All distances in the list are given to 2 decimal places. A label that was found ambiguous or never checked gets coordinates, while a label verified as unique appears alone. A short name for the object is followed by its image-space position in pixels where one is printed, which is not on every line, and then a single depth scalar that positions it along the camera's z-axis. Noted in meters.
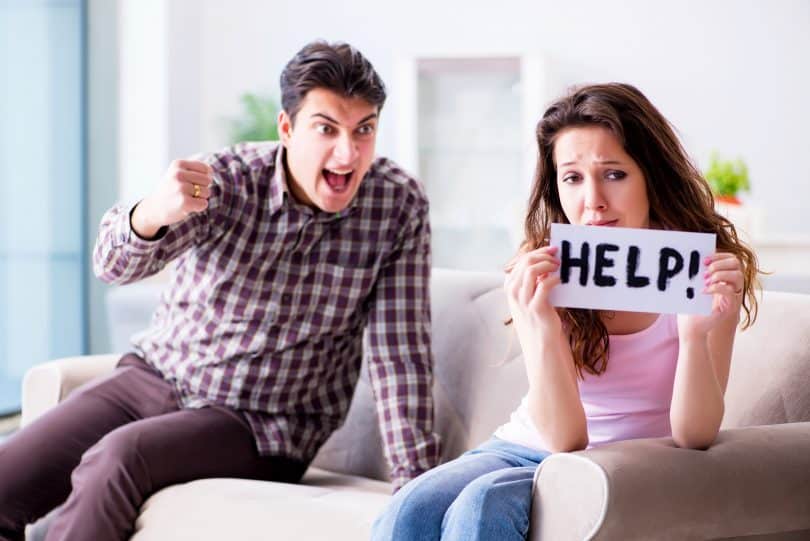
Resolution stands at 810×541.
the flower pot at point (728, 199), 4.24
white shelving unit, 5.45
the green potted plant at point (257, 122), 5.28
